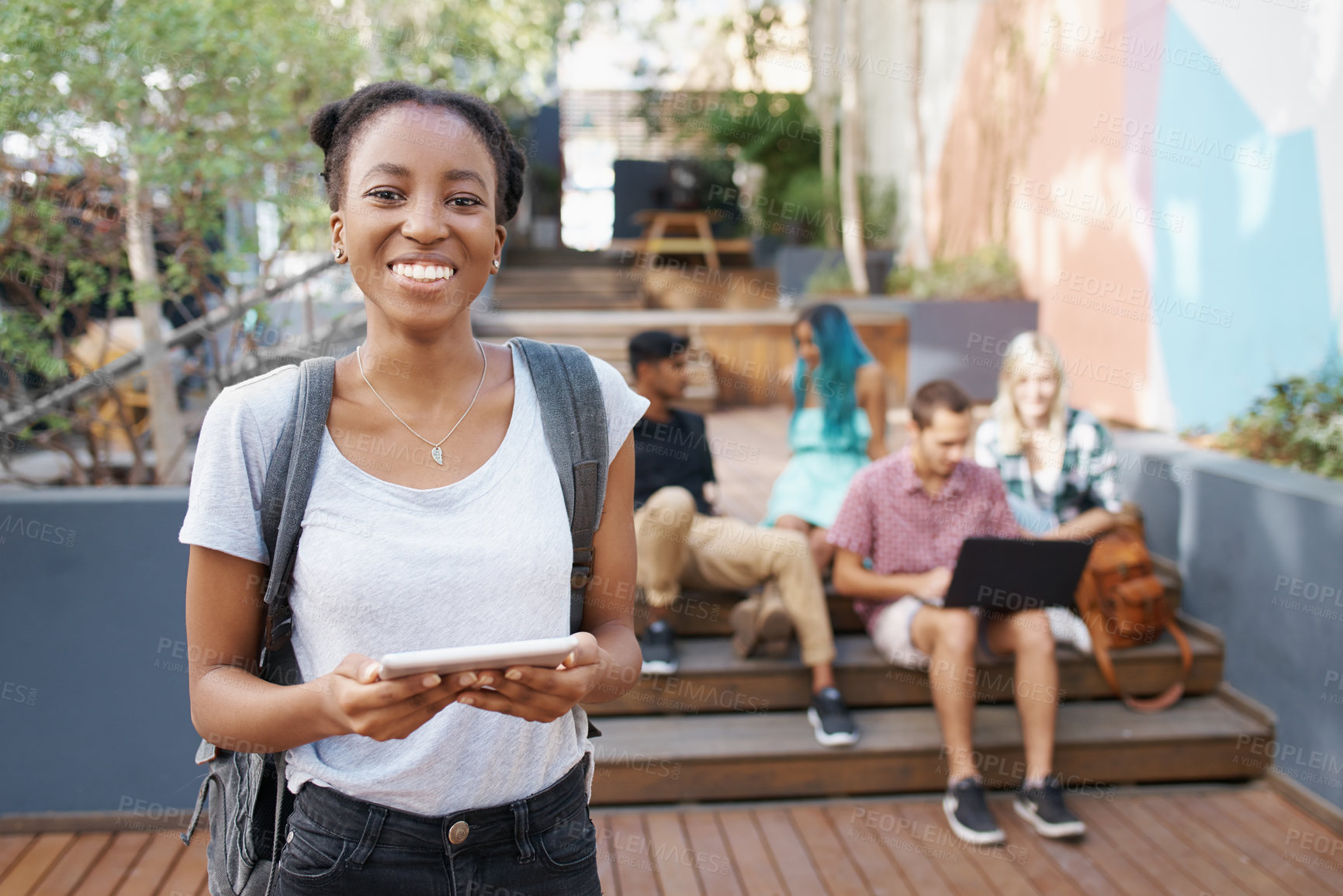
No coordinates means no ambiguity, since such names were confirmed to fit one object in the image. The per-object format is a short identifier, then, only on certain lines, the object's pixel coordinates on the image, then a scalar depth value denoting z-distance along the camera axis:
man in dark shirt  3.52
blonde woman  3.84
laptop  3.19
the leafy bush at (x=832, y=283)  9.41
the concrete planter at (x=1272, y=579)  3.22
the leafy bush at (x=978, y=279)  7.88
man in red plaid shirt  3.24
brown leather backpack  3.63
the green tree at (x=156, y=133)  3.44
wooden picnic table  11.57
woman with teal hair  4.23
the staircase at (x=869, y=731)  3.31
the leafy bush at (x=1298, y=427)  3.72
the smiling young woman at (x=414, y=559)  1.05
